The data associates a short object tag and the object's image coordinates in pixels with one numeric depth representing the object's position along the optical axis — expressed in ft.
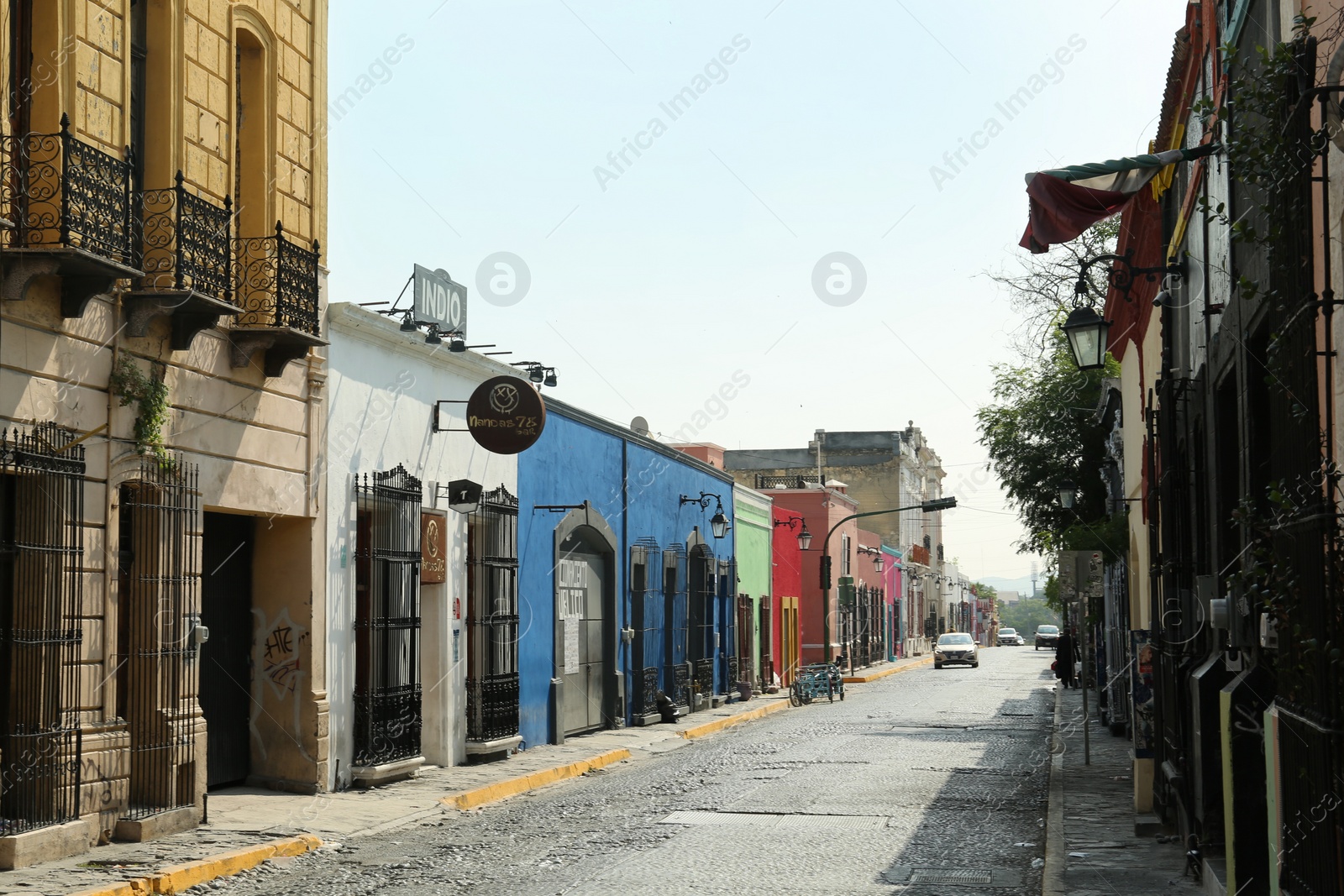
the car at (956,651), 192.13
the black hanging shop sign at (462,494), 56.18
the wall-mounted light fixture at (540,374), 66.28
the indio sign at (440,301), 54.34
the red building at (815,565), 167.32
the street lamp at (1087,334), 45.06
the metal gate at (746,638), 117.19
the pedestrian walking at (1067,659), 123.34
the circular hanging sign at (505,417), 54.08
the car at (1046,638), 285.58
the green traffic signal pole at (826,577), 133.09
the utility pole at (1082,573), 58.03
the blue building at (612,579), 67.87
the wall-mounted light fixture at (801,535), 129.08
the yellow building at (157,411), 33.45
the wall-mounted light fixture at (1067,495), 83.56
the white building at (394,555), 49.14
